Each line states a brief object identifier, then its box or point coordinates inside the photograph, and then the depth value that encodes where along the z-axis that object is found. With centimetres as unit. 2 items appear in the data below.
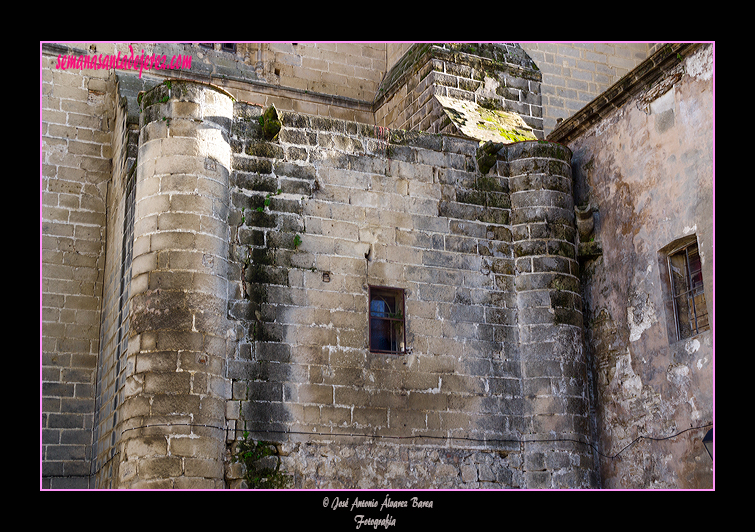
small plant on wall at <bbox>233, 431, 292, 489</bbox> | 796
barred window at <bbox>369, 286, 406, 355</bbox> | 905
